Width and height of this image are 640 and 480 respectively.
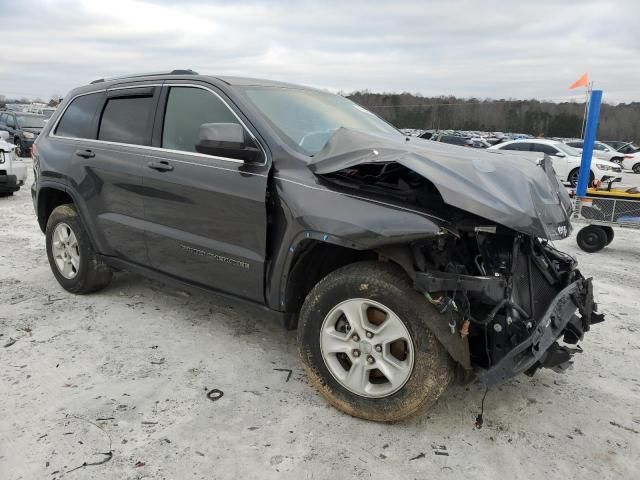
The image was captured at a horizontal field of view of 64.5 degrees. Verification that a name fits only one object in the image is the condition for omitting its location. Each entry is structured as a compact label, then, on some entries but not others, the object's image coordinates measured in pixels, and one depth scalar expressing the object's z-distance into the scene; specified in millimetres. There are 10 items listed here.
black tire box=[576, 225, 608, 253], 7047
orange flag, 11500
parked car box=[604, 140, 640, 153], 32284
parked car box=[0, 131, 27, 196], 9805
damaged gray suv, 2498
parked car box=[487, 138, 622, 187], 16719
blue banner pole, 7910
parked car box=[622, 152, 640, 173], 25605
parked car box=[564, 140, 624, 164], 25391
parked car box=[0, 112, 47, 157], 17862
